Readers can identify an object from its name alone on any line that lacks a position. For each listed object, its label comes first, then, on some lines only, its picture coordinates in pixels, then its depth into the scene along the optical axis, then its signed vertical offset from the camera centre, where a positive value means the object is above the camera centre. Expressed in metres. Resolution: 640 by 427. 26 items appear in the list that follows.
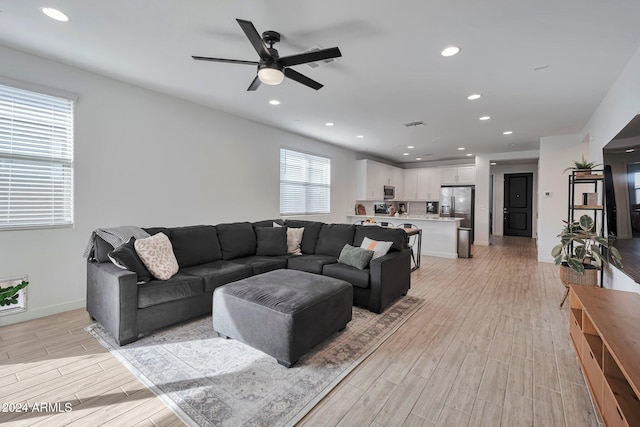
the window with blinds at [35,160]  2.77 +0.51
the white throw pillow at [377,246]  3.47 -0.44
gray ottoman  2.11 -0.82
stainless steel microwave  8.63 +0.61
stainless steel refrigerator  8.16 +0.29
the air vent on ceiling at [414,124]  5.05 +1.58
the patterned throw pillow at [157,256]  2.77 -0.46
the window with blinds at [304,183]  5.88 +0.62
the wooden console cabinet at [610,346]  1.26 -0.73
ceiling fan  2.09 +1.19
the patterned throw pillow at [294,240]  4.29 -0.44
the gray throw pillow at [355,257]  3.38 -0.56
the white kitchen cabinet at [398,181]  9.09 +1.00
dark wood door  9.60 +0.29
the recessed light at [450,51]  2.59 +1.50
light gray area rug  1.69 -1.17
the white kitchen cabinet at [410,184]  9.43 +0.92
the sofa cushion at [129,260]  2.56 -0.46
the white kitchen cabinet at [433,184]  8.93 +0.88
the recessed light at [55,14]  2.15 +1.52
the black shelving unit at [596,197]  3.80 +0.23
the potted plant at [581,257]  3.24 -0.52
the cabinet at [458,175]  8.29 +1.11
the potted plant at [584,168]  3.89 +0.62
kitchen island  6.30 -0.51
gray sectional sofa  2.50 -0.67
